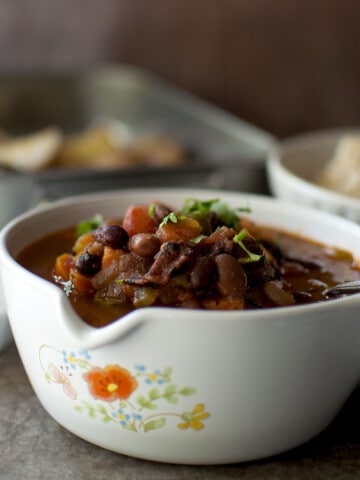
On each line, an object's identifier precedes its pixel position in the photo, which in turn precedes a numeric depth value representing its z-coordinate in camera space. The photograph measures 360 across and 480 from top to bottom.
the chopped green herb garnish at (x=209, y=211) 0.56
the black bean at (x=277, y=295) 0.50
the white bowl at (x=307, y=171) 0.66
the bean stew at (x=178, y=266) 0.50
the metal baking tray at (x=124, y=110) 1.01
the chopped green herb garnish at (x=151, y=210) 0.55
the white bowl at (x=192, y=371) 0.46
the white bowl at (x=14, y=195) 0.73
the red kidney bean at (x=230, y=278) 0.49
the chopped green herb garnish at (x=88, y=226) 0.58
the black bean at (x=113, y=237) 0.52
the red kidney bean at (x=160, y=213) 0.54
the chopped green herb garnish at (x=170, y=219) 0.52
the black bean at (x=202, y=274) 0.49
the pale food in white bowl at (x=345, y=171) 0.73
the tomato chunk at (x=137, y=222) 0.54
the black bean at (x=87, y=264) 0.52
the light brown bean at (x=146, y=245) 0.51
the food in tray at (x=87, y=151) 0.90
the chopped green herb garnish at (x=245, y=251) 0.52
